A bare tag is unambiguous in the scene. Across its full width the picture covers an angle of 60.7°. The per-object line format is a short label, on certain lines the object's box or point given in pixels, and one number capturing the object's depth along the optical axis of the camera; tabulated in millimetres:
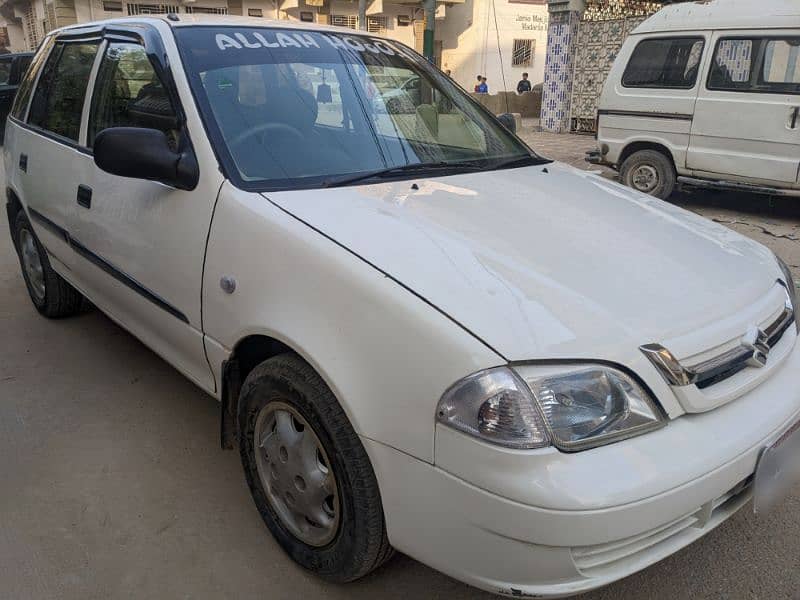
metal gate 13680
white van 7051
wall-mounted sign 27344
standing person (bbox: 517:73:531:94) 22891
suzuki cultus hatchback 1632
